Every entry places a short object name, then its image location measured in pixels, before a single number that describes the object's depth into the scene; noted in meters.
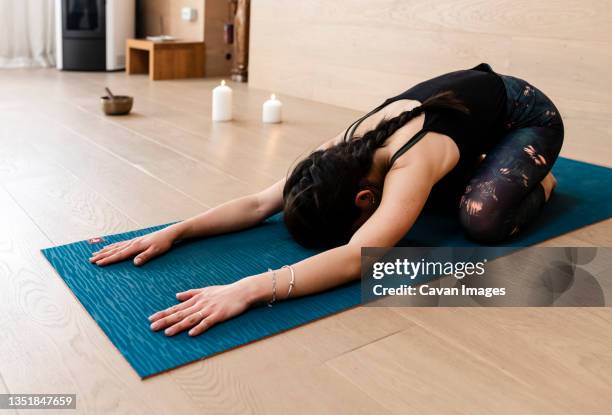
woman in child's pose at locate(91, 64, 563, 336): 1.37
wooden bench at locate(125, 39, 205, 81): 4.64
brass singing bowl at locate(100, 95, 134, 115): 3.29
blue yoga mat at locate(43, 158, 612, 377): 1.20
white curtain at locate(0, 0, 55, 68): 4.92
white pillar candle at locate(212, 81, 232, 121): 3.27
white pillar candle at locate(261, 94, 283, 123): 3.30
